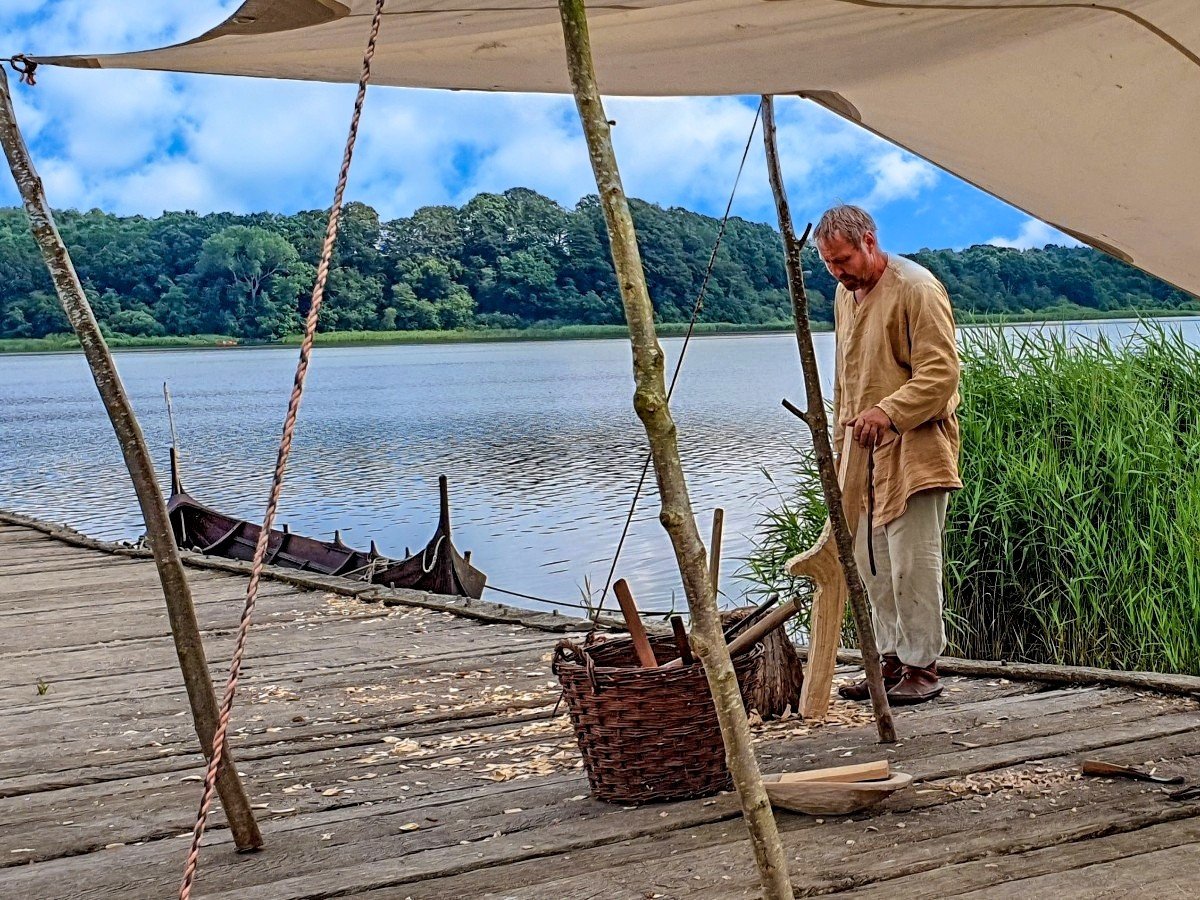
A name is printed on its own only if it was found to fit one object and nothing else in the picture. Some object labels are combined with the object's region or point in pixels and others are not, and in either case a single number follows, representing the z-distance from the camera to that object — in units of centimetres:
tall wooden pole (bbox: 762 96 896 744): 344
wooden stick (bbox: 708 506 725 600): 330
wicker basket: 302
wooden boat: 860
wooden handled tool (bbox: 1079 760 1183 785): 306
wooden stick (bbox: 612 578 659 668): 318
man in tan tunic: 370
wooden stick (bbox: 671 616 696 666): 316
